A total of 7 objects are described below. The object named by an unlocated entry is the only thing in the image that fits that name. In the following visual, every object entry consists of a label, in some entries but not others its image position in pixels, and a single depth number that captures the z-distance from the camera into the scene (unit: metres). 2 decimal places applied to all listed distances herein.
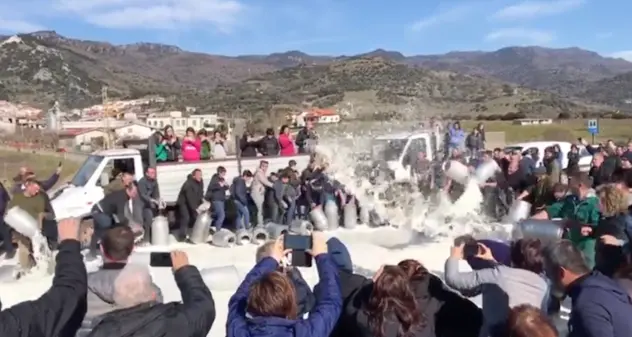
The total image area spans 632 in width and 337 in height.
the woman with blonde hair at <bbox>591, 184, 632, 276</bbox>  5.20
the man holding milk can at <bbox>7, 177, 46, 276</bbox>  11.00
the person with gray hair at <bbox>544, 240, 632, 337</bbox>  3.60
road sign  26.77
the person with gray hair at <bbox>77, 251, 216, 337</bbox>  3.38
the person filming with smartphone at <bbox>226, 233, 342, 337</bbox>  3.64
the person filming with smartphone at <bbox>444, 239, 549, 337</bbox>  4.22
